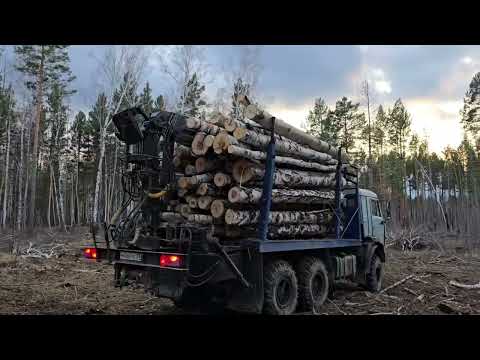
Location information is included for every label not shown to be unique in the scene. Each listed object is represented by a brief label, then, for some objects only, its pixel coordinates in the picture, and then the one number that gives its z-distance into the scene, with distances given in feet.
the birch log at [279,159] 22.57
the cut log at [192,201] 24.27
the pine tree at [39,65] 84.74
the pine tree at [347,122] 122.42
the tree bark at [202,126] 23.36
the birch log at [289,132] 23.76
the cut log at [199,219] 23.77
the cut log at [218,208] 23.44
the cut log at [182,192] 24.69
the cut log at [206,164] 24.17
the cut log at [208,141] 23.35
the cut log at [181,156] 24.90
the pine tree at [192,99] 80.84
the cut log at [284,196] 23.20
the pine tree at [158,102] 118.14
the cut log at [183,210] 24.24
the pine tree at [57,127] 100.27
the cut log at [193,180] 23.88
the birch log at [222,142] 22.75
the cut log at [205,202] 23.93
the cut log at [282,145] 23.48
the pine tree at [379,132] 121.80
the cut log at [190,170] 24.65
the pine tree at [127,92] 84.68
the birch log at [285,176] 23.88
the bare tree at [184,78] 80.84
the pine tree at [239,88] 78.61
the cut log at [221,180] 23.66
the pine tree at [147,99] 113.78
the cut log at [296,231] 26.79
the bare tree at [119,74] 80.89
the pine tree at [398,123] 134.00
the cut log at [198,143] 23.84
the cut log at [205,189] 23.84
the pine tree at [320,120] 124.67
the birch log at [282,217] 23.25
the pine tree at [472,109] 115.75
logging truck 21.13
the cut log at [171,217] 24.08
